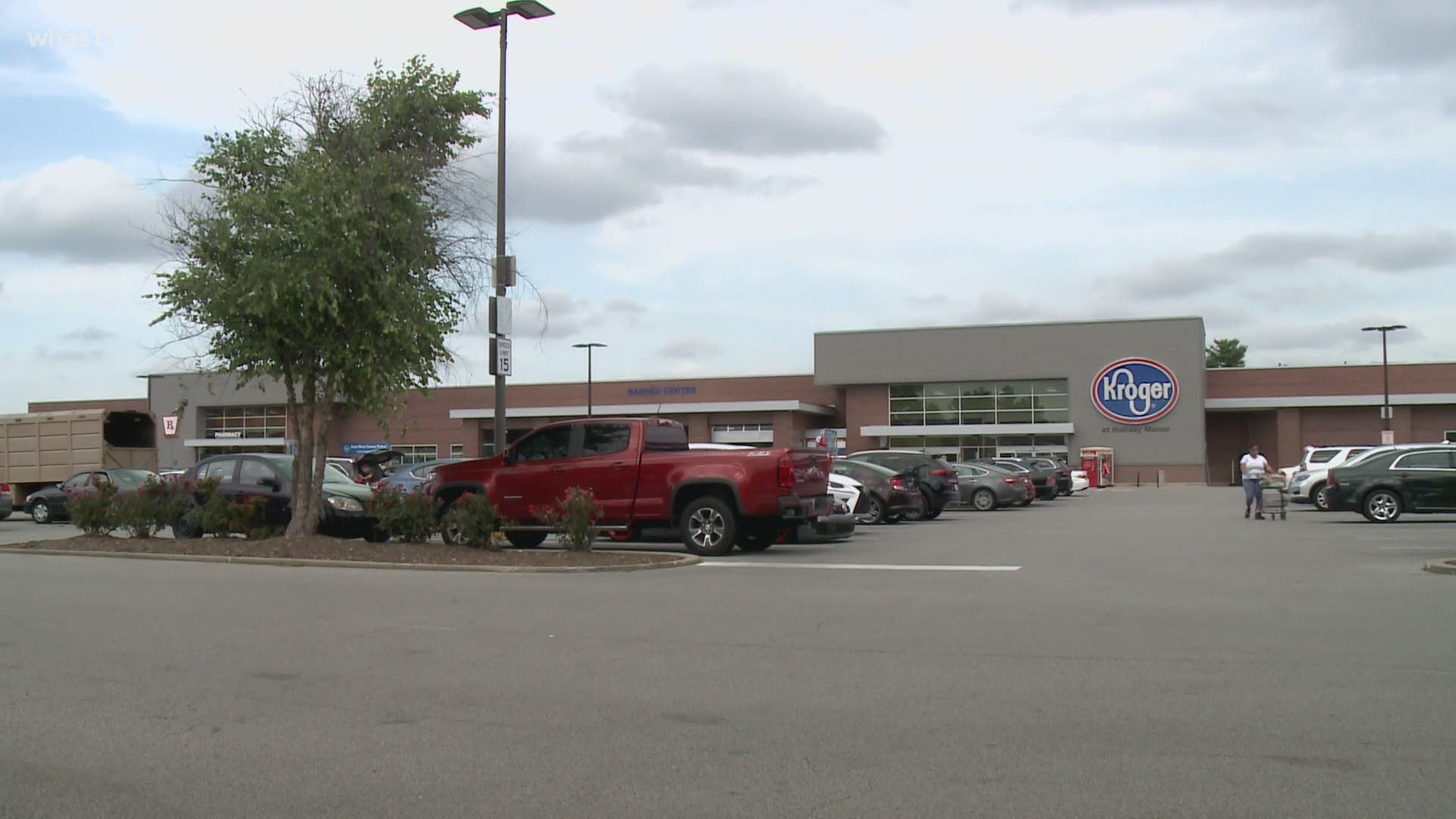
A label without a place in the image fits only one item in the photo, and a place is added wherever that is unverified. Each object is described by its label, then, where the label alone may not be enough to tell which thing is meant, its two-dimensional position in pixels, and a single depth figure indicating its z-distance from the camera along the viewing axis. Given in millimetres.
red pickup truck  16047
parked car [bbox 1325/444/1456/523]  22359
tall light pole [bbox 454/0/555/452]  17266
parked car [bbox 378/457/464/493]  28250
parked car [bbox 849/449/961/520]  26234
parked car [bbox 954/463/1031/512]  31656
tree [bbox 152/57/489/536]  15398
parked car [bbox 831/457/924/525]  24000
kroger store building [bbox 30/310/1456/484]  58281
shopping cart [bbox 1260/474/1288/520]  24469
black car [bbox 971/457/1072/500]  37062
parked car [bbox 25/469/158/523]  26203
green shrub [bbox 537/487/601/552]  15492
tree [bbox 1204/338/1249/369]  113125
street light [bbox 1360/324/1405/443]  49312
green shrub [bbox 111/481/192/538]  17656
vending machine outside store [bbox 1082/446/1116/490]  56219
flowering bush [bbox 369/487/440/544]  16297
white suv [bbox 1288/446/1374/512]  27812
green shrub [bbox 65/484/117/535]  17938
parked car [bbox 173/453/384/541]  18125
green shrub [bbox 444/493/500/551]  15852
